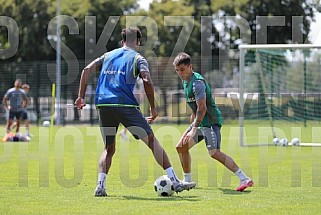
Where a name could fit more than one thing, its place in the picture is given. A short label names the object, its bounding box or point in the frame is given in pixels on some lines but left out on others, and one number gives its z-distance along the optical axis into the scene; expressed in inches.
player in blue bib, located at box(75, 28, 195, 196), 371.6
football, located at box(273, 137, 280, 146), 805.2
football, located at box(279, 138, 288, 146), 797.6
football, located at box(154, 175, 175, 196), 375.6
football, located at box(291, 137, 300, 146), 792.9
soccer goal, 956.0
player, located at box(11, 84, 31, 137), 950.4
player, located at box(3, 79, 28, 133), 933.8
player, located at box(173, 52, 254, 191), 391.0
